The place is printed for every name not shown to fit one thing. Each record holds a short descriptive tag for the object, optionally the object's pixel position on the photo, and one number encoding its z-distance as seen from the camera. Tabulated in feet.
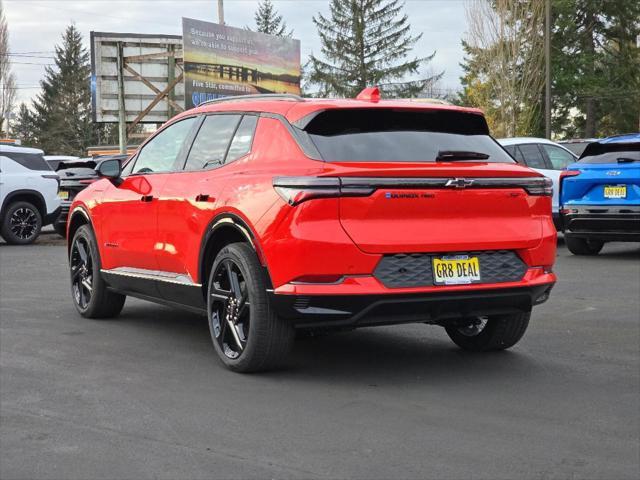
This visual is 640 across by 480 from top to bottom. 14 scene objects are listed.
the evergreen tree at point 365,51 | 226.58
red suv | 19.43
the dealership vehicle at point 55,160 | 81.29
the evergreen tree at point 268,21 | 293.43
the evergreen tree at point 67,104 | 281.74
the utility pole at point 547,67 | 126.03
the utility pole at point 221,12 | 142.82
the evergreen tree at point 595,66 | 176.04
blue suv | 44.32
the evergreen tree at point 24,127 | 288.30
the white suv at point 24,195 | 61.36
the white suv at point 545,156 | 51.98
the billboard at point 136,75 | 141.69
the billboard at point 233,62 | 136.26
